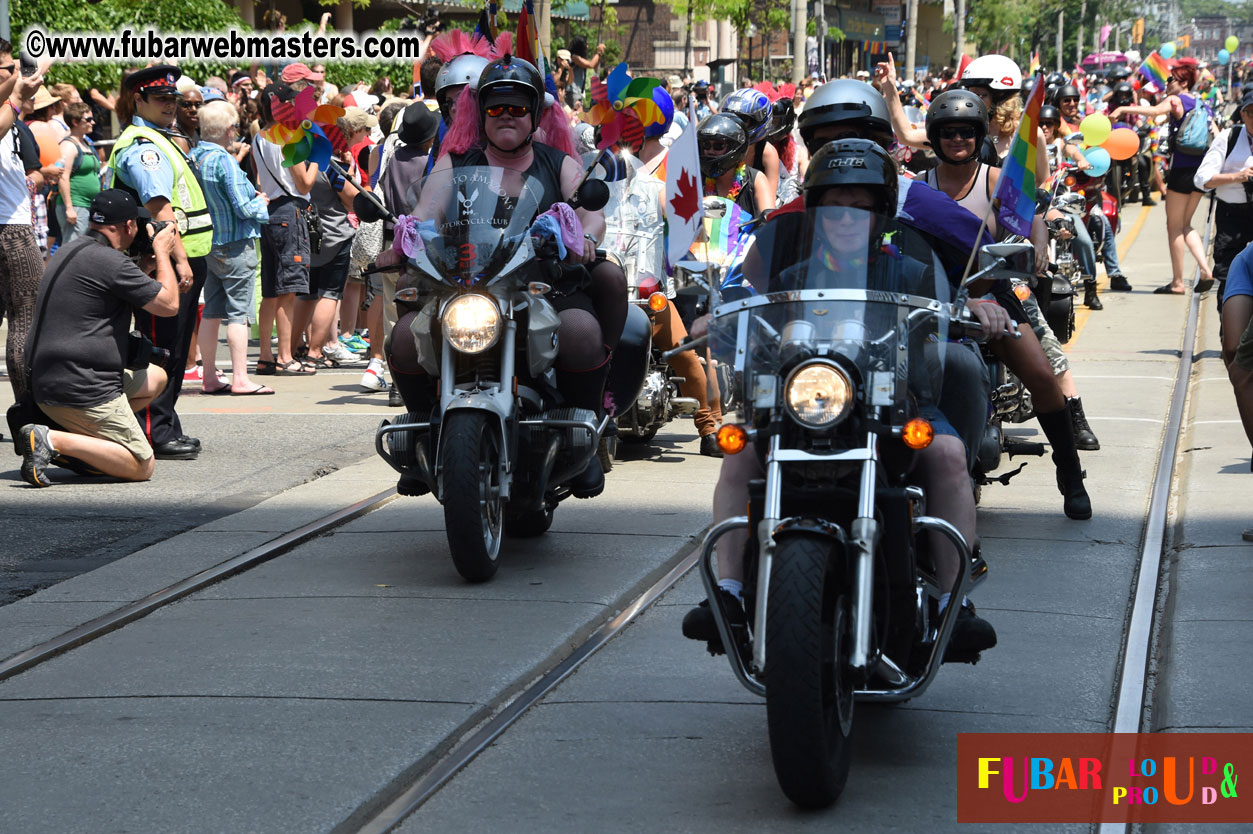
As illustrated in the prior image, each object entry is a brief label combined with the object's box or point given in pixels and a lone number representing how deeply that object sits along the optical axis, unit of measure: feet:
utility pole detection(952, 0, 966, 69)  194.18
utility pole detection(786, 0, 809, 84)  103.76
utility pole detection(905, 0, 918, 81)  163.43
